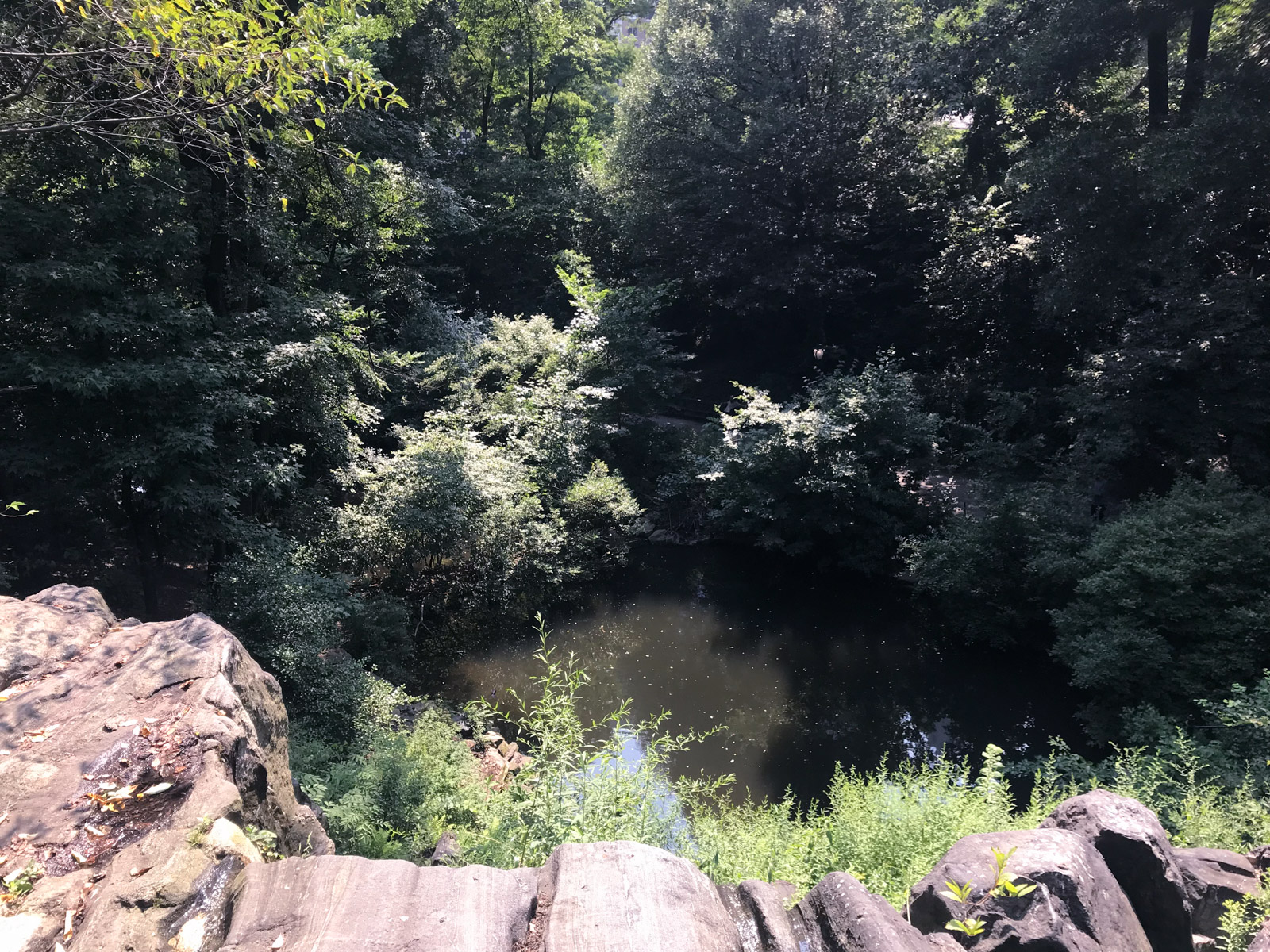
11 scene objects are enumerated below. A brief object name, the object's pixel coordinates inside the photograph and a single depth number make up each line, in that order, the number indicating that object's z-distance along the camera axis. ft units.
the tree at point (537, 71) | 58.49
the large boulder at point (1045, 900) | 7.89
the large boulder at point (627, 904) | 7.04
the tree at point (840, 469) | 35.86
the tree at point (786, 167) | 46.44
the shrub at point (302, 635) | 19.31
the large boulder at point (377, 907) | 6.97
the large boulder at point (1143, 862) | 9.62
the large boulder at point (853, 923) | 7.30
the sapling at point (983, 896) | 7.37
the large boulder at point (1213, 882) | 10.42
